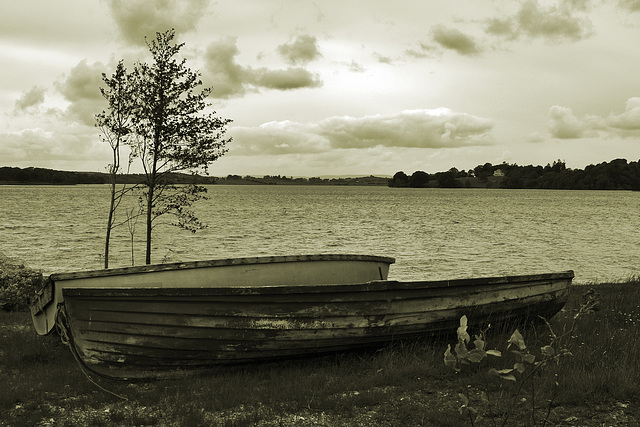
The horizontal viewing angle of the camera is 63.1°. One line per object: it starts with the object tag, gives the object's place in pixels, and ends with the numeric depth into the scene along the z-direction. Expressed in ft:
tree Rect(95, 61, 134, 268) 46.62
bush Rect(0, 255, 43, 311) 38.17
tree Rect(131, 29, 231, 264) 47.73
